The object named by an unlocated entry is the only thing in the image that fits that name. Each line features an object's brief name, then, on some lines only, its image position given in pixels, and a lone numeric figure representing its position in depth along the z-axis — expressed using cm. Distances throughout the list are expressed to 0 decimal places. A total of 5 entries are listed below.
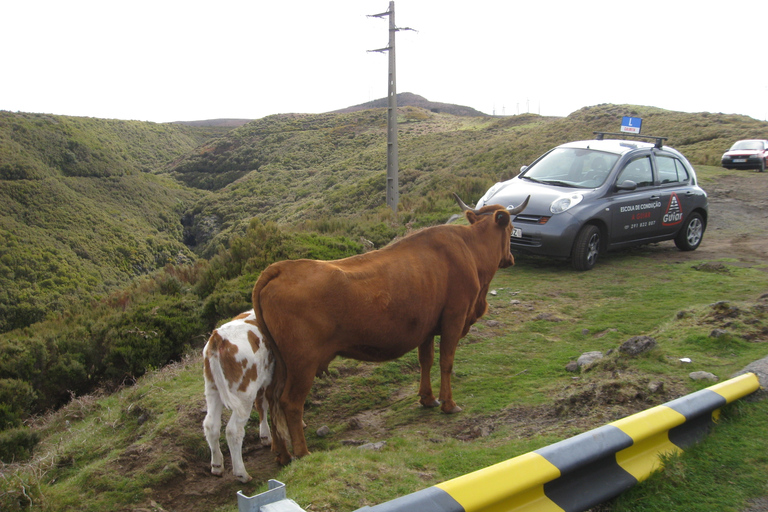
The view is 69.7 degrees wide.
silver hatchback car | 992
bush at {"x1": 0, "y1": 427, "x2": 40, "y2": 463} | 601
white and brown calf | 445
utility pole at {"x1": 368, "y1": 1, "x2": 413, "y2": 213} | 2191
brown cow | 443
